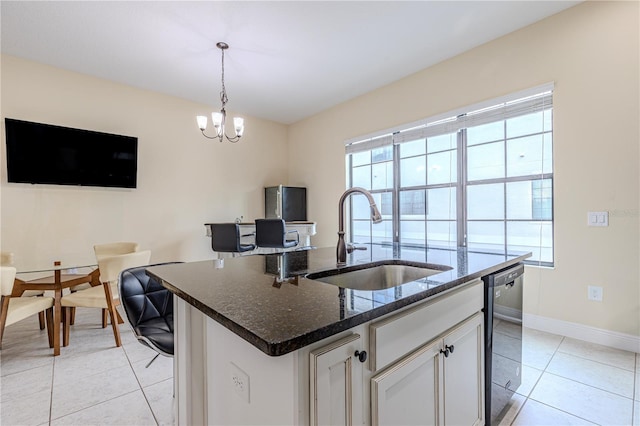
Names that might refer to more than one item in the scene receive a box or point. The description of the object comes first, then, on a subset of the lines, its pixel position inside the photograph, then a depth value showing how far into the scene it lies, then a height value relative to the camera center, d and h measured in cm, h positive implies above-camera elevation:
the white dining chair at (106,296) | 241 -74
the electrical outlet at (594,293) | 241 -73
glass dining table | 232 -63
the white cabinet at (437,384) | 85 -62
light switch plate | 236 -10
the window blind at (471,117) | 273 +101
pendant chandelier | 302 +102
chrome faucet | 152 -11
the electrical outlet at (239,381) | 81 -51
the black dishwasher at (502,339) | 137 -67
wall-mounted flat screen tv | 321 +67
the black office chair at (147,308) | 147 -58
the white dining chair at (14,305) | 208 -76
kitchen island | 66 -40
